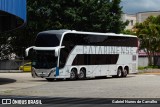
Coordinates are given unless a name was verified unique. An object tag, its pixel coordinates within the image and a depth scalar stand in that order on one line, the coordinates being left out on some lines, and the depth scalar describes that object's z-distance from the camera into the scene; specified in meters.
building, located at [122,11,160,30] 105.46
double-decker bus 30.72
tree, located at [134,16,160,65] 59.86
